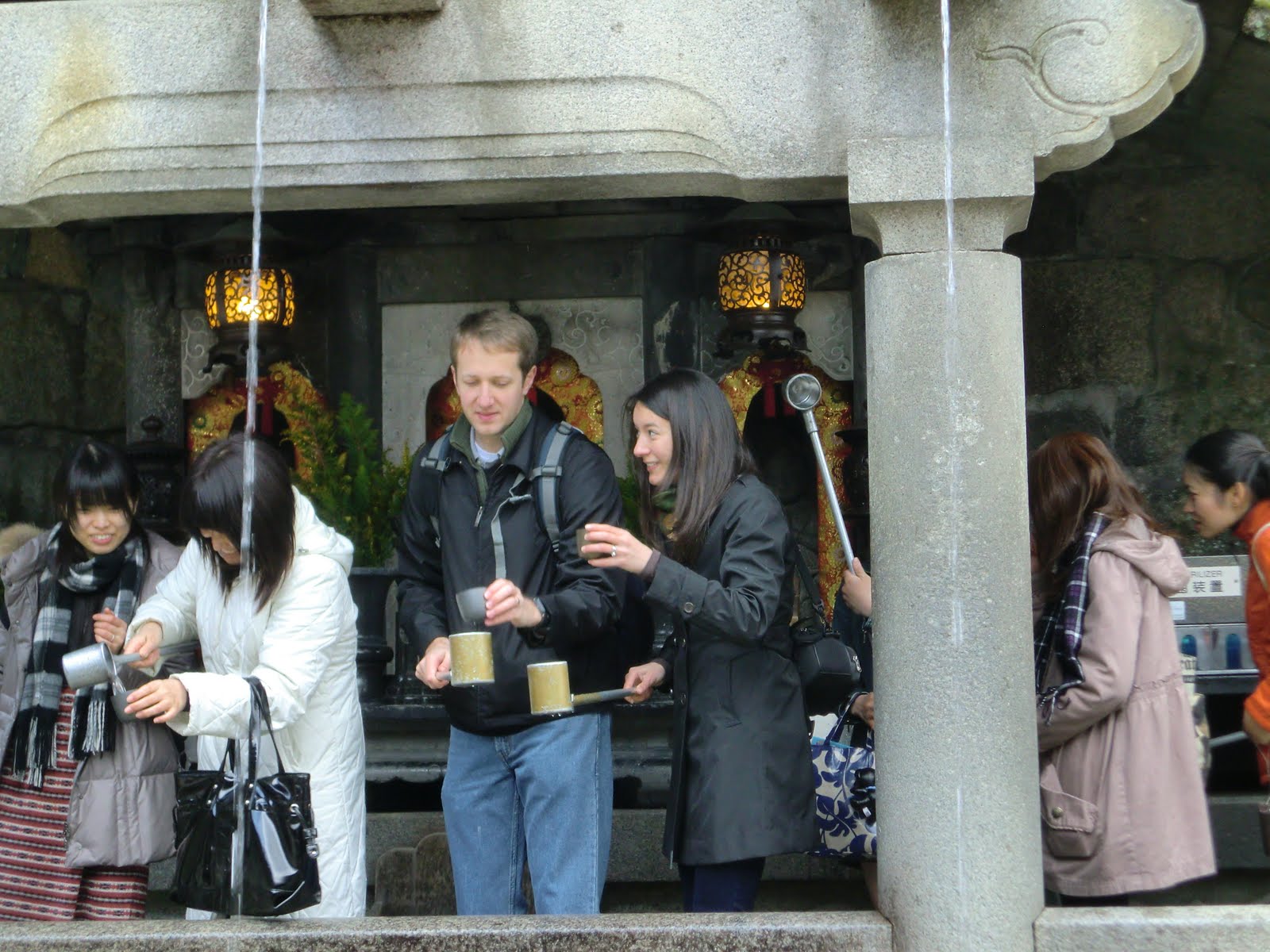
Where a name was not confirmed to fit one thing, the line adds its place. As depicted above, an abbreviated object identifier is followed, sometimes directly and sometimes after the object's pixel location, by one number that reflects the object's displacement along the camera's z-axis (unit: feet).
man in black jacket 11.25
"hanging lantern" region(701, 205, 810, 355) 19.44
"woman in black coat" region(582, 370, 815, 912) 10.55
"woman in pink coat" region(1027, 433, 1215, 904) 10.70
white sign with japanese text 17.60
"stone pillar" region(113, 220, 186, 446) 22.26
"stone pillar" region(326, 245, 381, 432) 21.75
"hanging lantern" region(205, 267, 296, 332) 20.18
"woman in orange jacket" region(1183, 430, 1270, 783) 12.75
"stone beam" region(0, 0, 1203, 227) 10.85
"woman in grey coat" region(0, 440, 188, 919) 12.10
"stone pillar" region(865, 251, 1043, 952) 10.58
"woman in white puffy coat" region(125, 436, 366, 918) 10.85
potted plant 18.29
